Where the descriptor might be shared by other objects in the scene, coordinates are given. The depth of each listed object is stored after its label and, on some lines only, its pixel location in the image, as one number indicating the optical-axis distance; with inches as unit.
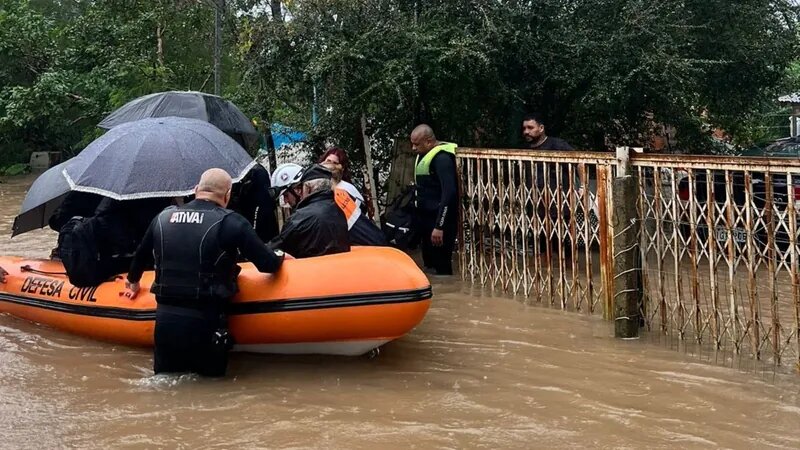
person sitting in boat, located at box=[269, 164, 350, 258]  229.5
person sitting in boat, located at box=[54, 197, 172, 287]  245.4
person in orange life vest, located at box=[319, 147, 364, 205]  278.2
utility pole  458.6
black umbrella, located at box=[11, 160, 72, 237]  254.4
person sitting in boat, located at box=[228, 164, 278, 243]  286.8
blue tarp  404.2
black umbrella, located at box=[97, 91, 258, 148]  341.1
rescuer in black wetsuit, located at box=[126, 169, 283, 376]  203.5
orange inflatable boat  211.2
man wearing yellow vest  320.8
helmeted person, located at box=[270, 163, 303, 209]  296.3
